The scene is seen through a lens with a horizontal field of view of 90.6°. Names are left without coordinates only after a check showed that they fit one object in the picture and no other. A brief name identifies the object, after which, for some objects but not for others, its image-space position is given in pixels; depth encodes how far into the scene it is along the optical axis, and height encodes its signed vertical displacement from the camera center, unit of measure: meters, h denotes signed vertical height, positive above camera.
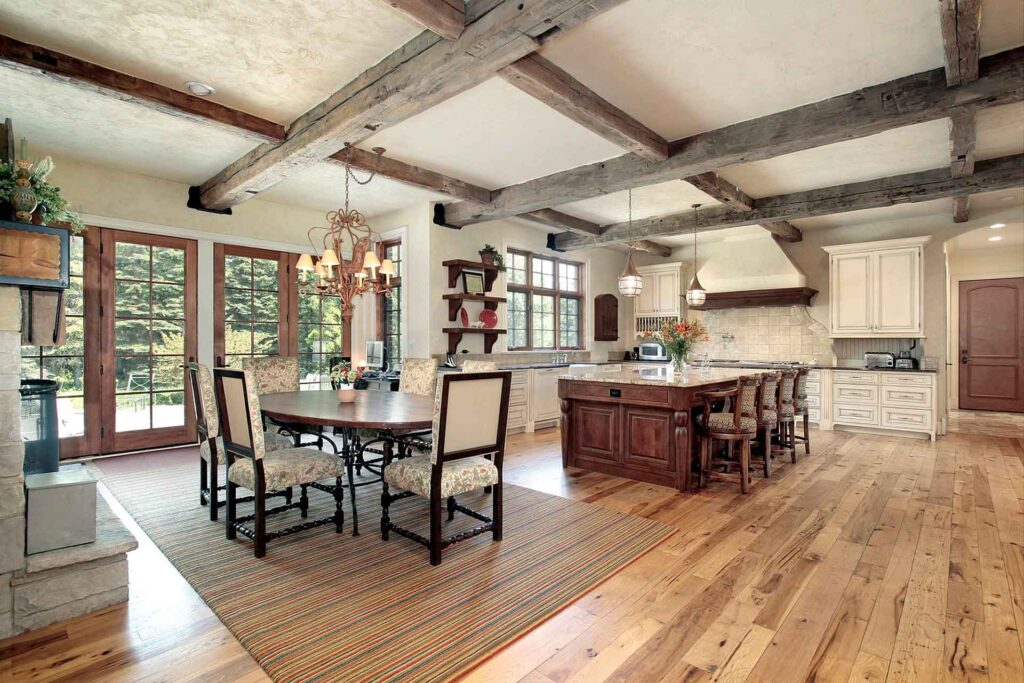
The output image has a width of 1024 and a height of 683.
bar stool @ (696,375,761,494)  3.86 -0.64
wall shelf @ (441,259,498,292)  6.00 +0.91
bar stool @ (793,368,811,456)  5.11 -0.62
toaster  6.39 -0.24
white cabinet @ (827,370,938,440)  5.94 -0.72
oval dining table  2.76 -0.41
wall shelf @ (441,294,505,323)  5.95 +0.53
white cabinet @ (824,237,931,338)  6.18 +0.67
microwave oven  8.53 -0.16
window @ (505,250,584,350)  7.17 +0.61
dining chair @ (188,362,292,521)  3.19 -0.53
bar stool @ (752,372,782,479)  4.34 -0.60
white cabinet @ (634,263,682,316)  8.43 +0.86
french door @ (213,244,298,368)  5.64 +0.47
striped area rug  1.91 -1.15
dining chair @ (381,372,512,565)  2.60 -0.59
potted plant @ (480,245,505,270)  6.34 +1.10
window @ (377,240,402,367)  6.48 +0.41
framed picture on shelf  6.13 +0.74
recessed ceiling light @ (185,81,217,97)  3.21 +1.65
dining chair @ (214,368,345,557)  2.70 -0.67
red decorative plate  6.29 +0.32
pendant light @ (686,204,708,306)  6.05 +0.59
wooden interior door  8.23 -0.07
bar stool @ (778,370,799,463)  4.76 -0.59
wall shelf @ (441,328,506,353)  5.98 +0.10
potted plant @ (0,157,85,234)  2.17 +0.70
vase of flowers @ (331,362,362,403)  3.66 -0.23
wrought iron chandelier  3.50 +0.53
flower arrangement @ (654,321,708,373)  4.63 +0.04
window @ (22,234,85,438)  4.66 -0.16
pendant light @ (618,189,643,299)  4.94 +0.60
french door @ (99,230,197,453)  4.98 +0.06
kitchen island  3.88 -0.65
